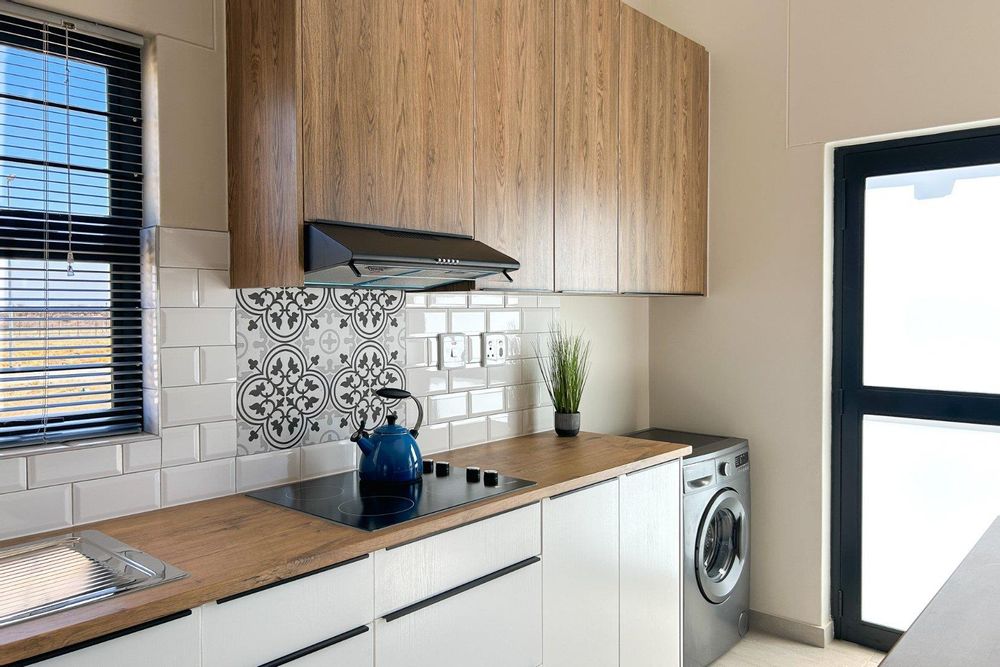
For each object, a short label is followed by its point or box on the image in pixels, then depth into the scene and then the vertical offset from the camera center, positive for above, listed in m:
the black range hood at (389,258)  1.82 +0.17
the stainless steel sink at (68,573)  1.33 -0.51
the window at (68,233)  1.79 +0.23
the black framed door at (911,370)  2.96 -0.22
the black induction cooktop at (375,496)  1.88 -0.50
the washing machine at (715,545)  2.97 -0.98
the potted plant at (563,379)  3.07 -0.26
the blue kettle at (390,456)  2.15 -0.40
